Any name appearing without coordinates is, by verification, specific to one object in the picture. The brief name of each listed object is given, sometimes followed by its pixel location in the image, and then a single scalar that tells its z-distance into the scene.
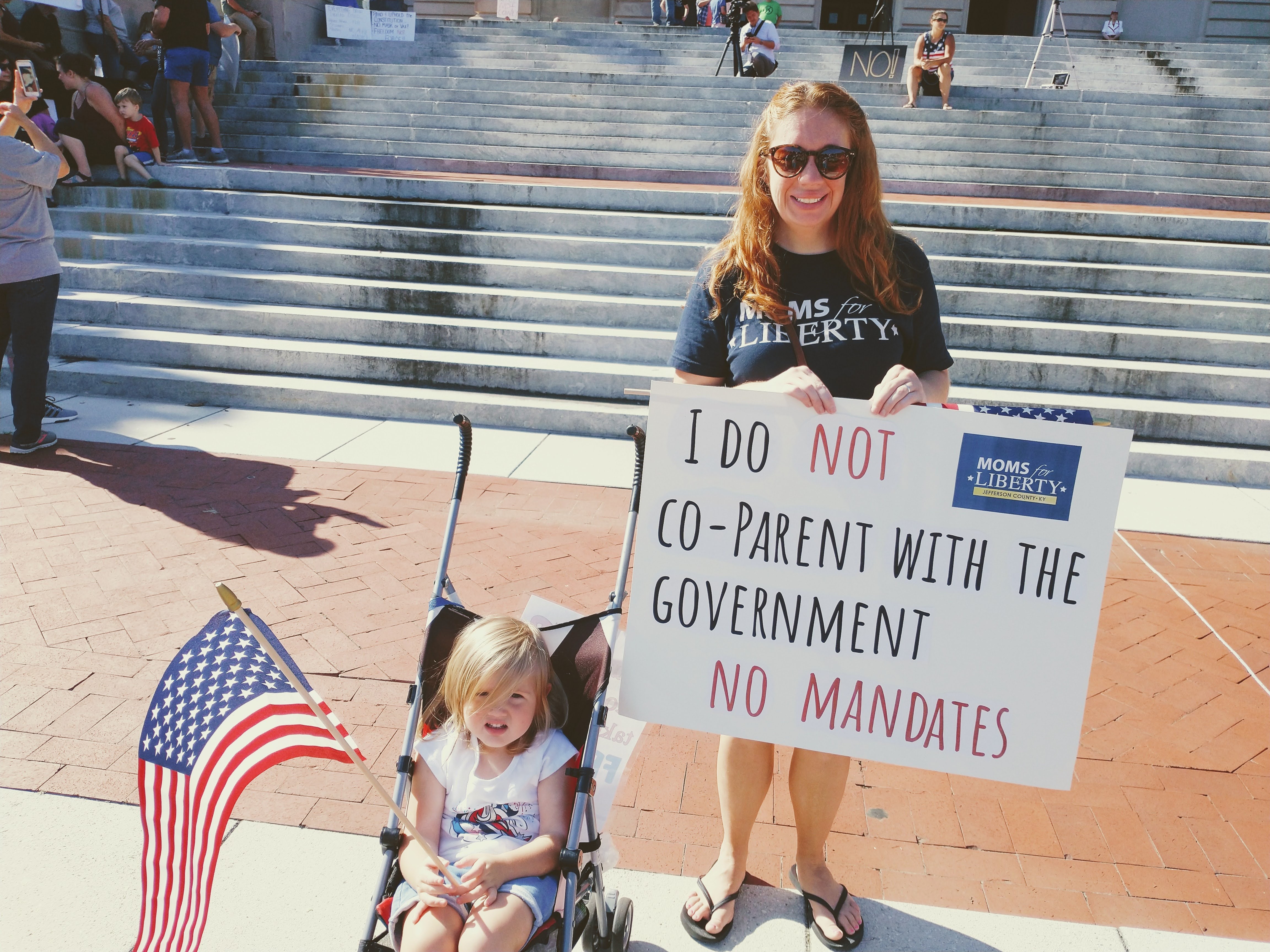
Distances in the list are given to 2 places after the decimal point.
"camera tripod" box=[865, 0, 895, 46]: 23.70
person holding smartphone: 5.18
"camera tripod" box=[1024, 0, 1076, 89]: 17.36
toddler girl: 1.92
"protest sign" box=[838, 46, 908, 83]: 13.48
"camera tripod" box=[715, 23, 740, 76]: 15.16
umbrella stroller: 2.04
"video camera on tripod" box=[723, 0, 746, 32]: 15.08
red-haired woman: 2.09
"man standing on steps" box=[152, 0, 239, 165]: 9.42
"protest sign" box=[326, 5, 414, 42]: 16.27
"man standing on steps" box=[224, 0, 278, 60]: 14.36
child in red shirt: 8.97
